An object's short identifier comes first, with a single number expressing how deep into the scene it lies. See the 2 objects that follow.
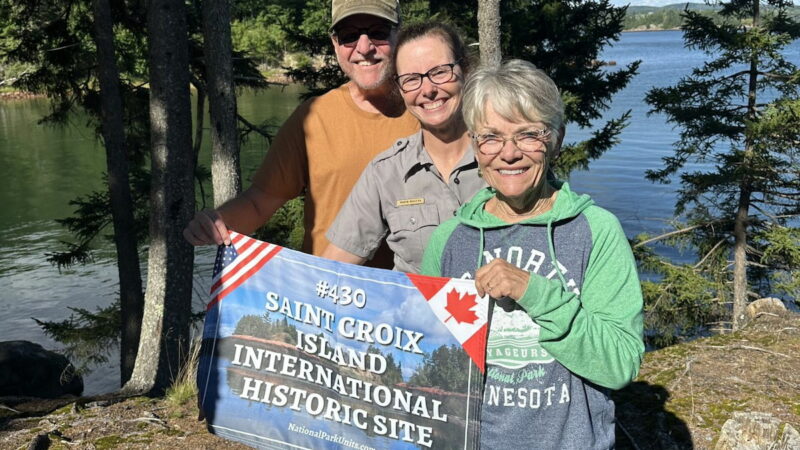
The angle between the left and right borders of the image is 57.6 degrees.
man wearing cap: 3.09
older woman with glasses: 1.90
